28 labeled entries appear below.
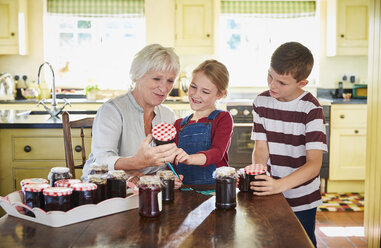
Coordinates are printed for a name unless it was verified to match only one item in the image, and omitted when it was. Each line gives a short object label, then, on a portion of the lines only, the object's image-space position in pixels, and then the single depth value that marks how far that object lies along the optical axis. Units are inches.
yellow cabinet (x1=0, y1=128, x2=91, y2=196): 123.2
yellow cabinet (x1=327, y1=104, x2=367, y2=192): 198.1
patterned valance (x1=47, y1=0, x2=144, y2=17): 234.1
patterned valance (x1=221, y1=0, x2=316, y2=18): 234.2
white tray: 52.4
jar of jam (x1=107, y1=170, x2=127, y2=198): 58.8
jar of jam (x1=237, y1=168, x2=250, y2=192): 67.2
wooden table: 47.9
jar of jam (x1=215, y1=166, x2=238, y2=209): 59.1
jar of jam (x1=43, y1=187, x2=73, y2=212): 53.3
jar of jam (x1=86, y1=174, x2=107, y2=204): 57.4
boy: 74.4
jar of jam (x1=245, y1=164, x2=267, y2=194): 66.4
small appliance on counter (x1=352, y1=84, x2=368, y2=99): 216.2
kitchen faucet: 143.8
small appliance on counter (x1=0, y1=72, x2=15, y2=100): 221.0
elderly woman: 82.7
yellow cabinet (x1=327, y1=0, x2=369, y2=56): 207.6
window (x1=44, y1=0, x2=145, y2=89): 239.1
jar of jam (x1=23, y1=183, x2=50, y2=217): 54.9
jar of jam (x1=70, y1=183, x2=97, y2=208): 55.2
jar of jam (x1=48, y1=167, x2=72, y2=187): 60.4
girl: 80.7
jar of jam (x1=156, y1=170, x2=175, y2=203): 61.9
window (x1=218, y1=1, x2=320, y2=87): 238.8
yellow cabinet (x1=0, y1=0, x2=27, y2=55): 216.4
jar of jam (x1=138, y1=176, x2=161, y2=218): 55.1
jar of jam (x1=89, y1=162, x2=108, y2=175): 60.1
